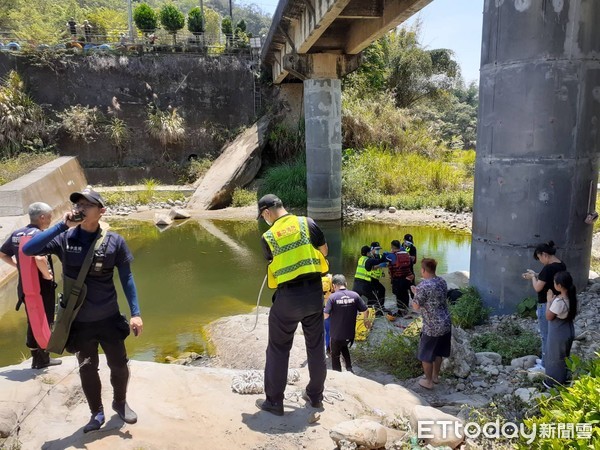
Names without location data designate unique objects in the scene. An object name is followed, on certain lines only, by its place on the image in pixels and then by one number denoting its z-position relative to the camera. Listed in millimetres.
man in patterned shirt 4895
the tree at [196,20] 26312
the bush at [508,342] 5492
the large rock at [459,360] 5117
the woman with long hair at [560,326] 4402
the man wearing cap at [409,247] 7807
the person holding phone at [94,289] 3412
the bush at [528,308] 6387
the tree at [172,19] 24172
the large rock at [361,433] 3348
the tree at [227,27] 26297
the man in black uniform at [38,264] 4543
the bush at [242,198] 18766
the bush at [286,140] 20719
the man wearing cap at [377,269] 7105
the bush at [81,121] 21828
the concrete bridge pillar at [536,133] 6129
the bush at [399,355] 5473
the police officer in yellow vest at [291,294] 3838
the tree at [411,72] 25891
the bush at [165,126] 22484
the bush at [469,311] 6551
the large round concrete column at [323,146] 16453
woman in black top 4867
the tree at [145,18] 24797
